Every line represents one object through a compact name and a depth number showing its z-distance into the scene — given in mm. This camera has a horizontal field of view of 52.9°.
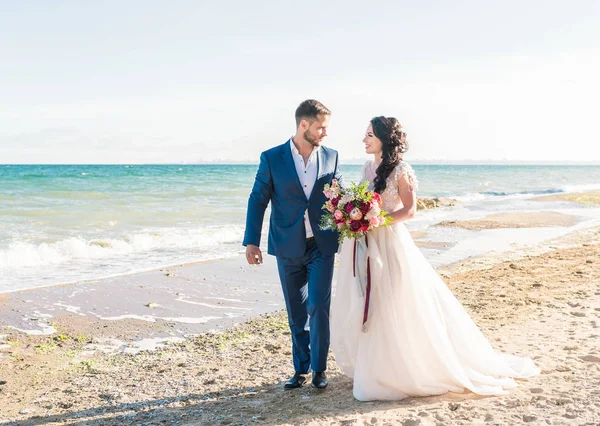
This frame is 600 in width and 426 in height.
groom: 4582
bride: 4258
